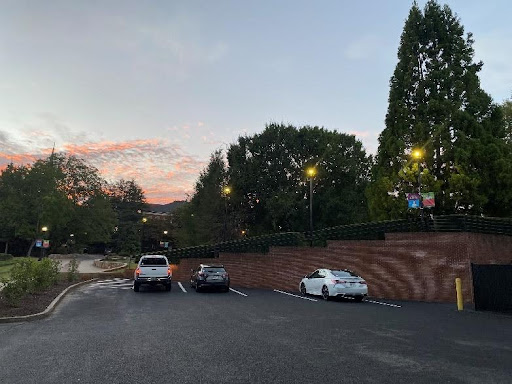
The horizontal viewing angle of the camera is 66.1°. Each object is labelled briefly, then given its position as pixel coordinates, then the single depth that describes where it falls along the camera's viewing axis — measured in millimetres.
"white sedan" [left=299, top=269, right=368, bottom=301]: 17344
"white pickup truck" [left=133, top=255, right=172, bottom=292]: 21062
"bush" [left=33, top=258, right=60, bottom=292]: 17369
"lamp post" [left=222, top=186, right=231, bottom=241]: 42206
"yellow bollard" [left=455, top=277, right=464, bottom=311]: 15203
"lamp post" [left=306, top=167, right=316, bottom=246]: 25594
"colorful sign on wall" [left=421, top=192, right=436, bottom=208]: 19594
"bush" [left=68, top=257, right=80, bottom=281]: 25516
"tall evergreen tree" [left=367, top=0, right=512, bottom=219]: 23359
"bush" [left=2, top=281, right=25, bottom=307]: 13542
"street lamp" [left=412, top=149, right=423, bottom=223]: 21281
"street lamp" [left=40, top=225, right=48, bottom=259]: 60106
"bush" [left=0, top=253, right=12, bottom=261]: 57978
